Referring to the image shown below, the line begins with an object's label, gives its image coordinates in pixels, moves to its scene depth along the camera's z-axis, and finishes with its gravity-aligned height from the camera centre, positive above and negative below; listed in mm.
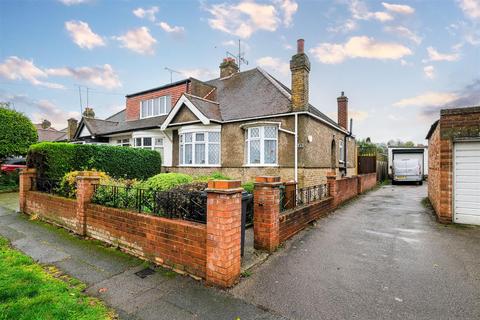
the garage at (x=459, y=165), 7043 -131
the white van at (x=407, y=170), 20906 -827
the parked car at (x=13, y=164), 18431 -268
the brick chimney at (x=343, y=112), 18500 +3800
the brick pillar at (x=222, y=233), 3549 -1092
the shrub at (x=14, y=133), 15555 +1883
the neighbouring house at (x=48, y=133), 41969 +5192
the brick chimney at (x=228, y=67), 18812 +7420
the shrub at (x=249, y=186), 8080 -912
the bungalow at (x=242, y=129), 11656 +1926
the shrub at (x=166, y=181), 7335 -649
